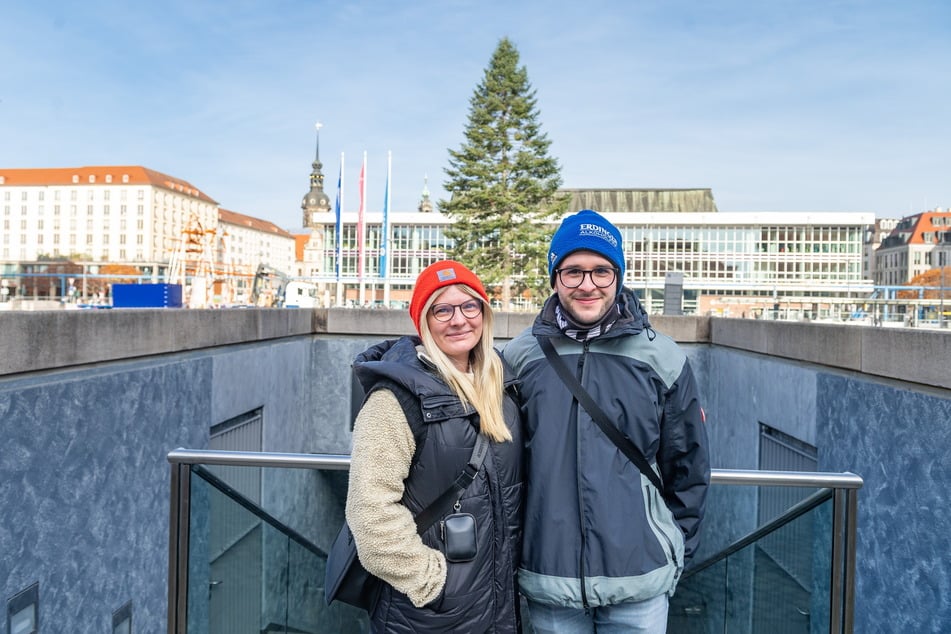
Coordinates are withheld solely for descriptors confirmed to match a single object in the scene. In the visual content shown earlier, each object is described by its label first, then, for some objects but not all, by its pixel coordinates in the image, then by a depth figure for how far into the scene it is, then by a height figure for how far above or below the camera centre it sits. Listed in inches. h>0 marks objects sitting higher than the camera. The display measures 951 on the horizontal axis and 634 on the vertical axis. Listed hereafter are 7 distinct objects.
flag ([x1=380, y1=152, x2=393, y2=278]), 1510.8 +215.3
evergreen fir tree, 1759.4 +277.5
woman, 80.5 -18.3
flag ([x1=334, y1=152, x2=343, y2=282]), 1434.1 +133.0
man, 89.4 -19.6
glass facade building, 3014.3 +240.7
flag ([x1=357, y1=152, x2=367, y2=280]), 1477.9 +222.8
